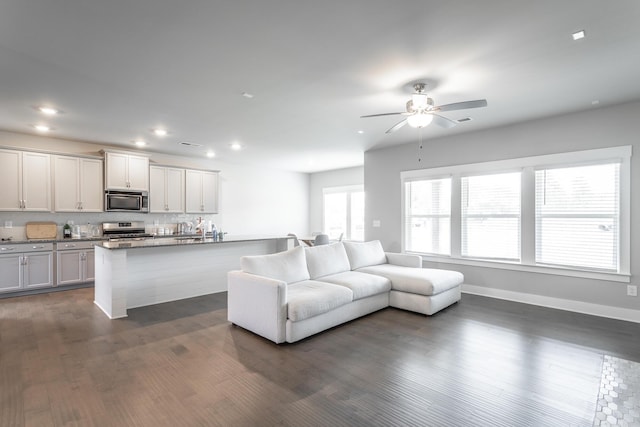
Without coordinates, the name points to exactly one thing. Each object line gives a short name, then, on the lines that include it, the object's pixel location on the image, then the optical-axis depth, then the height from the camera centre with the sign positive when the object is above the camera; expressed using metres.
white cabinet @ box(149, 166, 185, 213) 6.66 +0.52
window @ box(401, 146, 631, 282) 4.11 -0.02
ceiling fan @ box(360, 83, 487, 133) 3.37 +1.12
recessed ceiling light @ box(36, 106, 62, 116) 4.14 +1.37
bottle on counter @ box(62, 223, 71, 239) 5.81 -0.34
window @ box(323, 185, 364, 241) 9.02 +0.02
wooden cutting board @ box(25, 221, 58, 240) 5.55 -0.31
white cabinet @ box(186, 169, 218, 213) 7.22 +0.50
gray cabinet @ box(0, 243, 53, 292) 4.92 -0.86
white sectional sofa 3.21 -0.90
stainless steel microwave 6.03 +0.23
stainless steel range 6.20 -0.36
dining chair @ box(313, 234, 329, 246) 6.54 -0.57
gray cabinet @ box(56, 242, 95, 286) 5.41 -0.88
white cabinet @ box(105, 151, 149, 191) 6.02 +0.81
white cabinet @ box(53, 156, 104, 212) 5.60 +0.52
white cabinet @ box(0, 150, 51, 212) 5.14 +0.54
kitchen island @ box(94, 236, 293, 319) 4.07 -0.84
